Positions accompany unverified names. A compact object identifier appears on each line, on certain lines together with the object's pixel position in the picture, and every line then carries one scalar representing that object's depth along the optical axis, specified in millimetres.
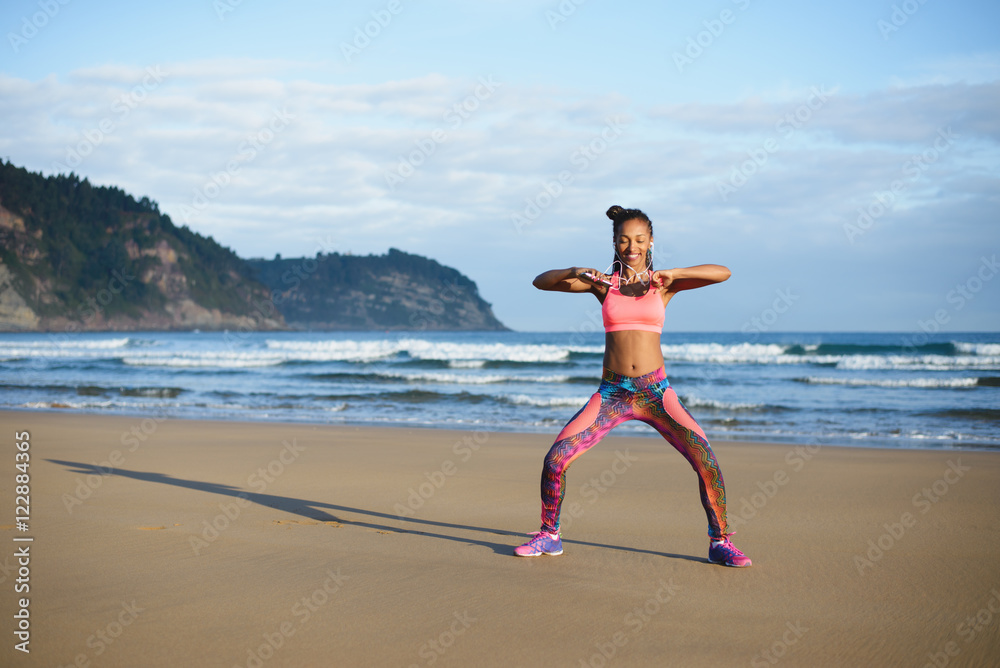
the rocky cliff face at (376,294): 143375
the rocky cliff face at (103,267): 90562
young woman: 3959
